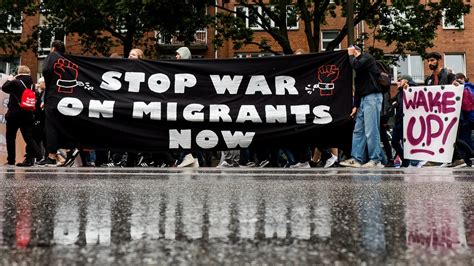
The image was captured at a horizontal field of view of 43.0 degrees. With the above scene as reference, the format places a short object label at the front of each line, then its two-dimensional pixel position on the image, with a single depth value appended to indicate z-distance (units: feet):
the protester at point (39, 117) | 38.30
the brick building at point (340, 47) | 134.51
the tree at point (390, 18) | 79.61
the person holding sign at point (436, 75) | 32.83
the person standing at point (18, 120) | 34.24
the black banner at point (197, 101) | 30.94
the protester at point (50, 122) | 30.64
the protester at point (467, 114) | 32.01
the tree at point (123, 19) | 70.85
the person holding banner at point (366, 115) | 29.68
